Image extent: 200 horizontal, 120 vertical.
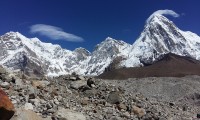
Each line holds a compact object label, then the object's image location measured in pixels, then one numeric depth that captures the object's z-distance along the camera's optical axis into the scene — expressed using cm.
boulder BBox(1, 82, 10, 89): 515
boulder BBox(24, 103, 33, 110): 473
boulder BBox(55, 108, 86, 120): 489
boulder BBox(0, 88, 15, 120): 405
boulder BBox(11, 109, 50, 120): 418
